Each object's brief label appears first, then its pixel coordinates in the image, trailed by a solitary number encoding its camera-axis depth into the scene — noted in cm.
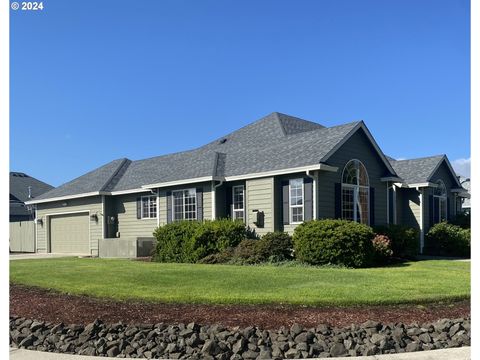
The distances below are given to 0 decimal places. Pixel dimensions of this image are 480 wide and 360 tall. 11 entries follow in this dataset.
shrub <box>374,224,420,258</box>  1784
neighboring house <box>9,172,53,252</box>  3200
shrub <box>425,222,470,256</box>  2079
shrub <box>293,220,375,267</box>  1460
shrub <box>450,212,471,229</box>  2383
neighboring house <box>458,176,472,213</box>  3632
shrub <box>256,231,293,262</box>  1584
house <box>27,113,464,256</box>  1756
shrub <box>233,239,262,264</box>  1570
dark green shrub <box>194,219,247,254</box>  1734
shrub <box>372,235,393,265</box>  1582
